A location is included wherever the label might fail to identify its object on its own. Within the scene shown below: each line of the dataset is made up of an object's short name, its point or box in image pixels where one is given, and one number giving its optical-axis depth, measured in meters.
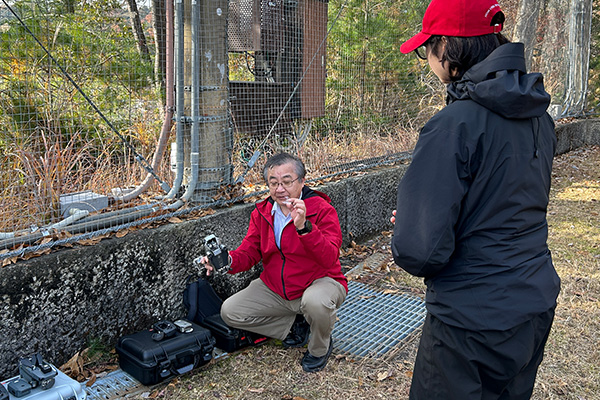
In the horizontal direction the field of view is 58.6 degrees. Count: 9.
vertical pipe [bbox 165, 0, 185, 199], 3.76
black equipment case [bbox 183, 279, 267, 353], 3.59
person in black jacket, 1.64
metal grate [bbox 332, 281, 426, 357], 3.71
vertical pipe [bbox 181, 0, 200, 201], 3.74
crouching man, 3.39
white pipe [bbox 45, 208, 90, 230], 3.25
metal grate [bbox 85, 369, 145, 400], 3.04
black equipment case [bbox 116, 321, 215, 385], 3.10
